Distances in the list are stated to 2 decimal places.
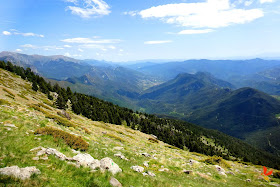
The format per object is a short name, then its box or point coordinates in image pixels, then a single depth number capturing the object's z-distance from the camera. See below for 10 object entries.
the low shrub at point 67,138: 15.16
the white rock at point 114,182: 9.59
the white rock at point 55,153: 11.10
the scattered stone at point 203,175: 17.61
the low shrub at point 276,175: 23.48
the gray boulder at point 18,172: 7.42
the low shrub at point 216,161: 28.82
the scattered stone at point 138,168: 13.98
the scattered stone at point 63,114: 43.66
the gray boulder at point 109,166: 11.54
